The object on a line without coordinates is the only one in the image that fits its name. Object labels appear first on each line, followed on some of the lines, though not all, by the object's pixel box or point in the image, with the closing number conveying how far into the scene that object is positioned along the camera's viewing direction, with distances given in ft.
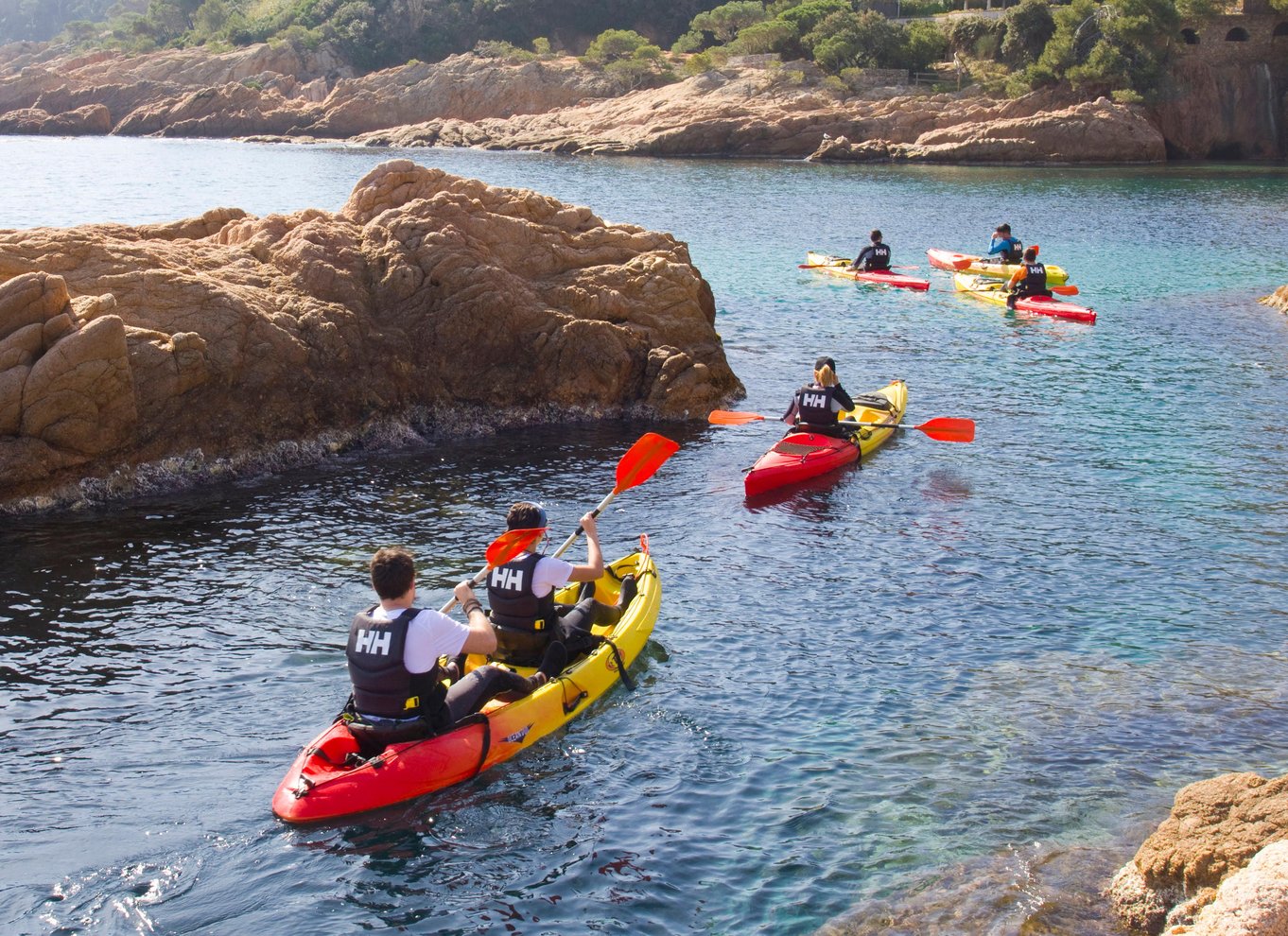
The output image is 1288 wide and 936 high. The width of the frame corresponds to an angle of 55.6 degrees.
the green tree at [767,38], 276.62
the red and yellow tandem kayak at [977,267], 109.40
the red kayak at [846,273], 109.09
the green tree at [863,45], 265.13
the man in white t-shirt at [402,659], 30.04
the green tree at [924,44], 266.16
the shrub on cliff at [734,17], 311.88
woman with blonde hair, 61.36
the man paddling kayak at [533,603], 36.01
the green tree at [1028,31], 250.98
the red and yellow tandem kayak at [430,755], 30.07
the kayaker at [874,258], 112.88
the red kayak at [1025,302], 94.79
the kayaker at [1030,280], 99.30
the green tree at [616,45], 310.65
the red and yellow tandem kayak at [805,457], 57.77
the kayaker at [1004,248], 110.93
